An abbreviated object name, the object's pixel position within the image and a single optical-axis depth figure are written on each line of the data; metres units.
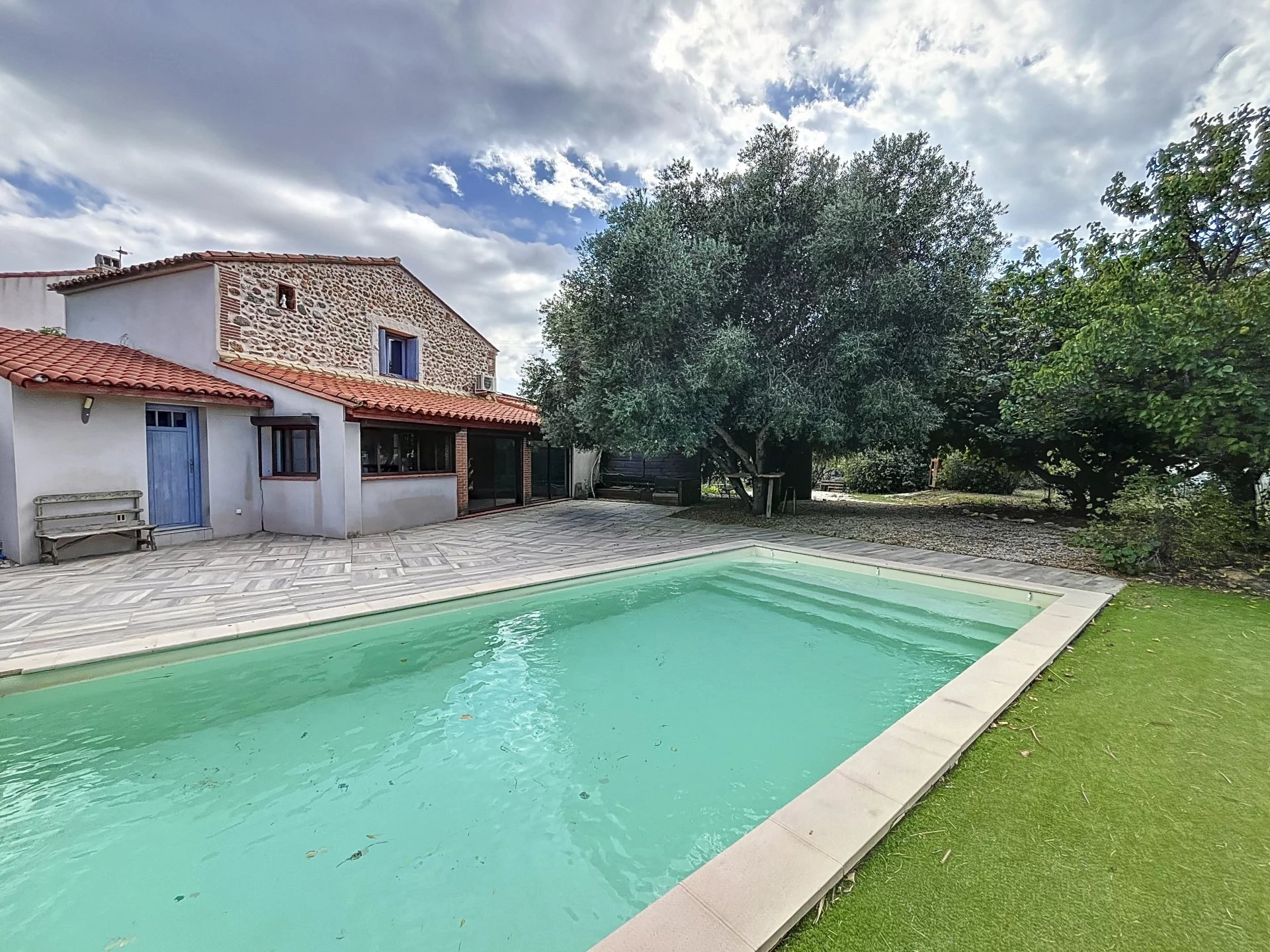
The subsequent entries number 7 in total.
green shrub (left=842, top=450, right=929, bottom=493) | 21.78
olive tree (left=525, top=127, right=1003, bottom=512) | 10.25
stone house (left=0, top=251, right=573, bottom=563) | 8.43
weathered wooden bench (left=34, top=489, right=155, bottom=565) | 8.09
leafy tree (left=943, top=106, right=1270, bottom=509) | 6.77
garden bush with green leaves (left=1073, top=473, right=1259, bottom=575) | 7.66
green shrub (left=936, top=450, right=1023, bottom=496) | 20.64
